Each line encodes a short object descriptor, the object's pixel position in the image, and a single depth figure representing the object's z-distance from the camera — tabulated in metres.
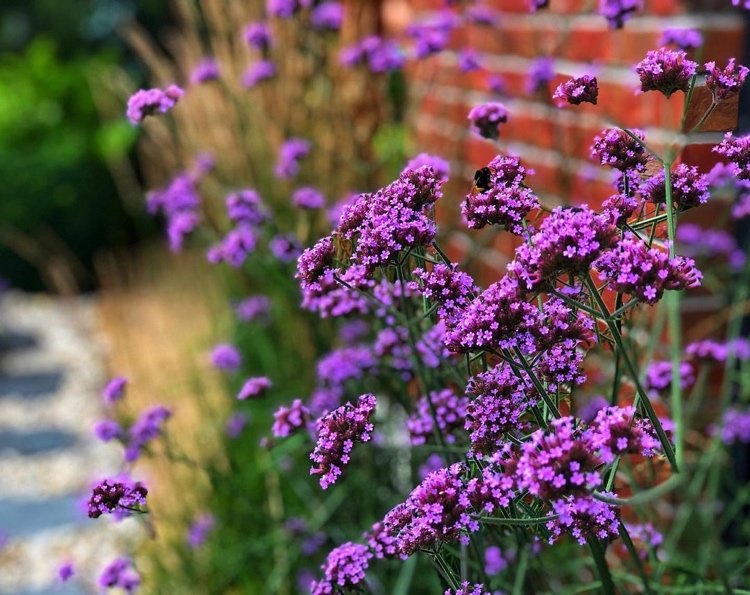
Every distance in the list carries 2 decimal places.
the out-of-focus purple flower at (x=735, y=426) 1.80
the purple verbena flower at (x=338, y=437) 0.84
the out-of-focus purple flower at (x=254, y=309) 2.39
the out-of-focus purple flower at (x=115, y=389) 1.60
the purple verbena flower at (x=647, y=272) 0.75
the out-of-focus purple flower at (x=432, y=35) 1.94
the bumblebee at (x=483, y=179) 0.92
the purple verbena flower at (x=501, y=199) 0.87
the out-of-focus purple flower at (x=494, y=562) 1.45
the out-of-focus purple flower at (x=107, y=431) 1.74
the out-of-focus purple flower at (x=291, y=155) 2.14
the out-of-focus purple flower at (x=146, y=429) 1.62
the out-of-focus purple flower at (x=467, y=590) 0.84
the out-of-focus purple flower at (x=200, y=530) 2.16
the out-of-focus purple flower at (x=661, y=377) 1.40
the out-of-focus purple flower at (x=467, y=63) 1.93
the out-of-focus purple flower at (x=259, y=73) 2.21
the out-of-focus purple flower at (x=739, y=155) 0.86
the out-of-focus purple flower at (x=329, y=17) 2.41
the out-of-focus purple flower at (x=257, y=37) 2.15
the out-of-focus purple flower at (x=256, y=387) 1.30
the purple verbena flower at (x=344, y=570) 0.89
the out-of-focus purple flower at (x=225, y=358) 2.18
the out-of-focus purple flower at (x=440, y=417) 1.20
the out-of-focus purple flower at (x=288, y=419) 1.14
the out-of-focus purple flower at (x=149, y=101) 1.37
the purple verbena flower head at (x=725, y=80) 0.88
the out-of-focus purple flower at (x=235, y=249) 1.65
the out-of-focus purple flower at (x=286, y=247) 1.59
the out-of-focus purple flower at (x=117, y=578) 1.42
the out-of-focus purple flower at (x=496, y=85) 2.02
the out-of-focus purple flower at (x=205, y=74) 2.02
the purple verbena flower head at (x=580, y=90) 0.90
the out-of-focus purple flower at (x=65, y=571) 1.51
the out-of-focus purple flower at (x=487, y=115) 1.21
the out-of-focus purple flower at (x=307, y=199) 1.76
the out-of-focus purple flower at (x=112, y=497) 0.92
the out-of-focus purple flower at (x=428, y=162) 1.01
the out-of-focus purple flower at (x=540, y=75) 1.80
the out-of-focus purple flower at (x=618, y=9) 1.31
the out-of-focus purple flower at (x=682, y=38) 1.43
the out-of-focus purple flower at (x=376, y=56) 2.10
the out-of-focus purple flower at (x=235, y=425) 2.37
